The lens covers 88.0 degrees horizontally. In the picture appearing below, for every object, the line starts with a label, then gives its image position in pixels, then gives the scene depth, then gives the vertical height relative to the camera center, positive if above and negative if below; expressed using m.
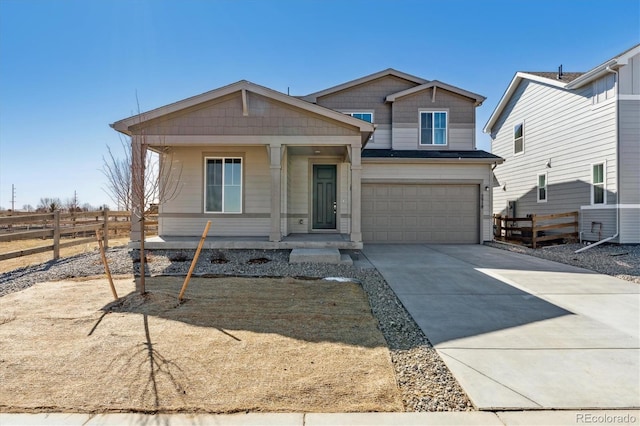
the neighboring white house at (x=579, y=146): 10.86 +2.58
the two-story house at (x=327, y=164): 8.94 +1.62
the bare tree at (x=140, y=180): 5.23 +0.63
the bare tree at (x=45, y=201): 34.48 +1.06
